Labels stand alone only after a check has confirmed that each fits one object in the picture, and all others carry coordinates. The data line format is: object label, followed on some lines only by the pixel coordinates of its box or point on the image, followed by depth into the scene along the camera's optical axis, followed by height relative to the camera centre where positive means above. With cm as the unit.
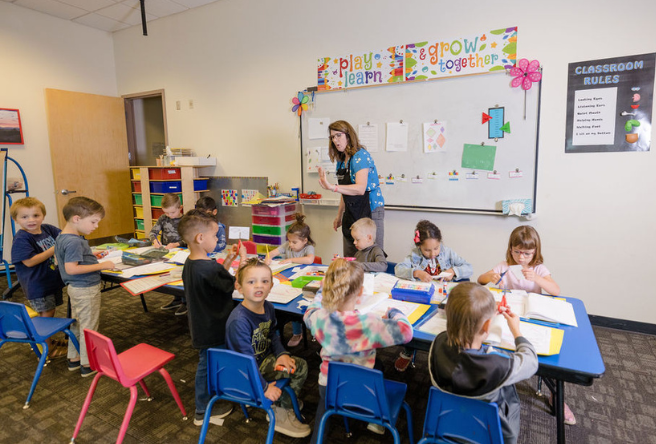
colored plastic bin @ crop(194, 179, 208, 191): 488 -14
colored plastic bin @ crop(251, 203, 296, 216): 413 -40
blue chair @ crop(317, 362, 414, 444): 137 -81
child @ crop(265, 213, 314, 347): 274 -57
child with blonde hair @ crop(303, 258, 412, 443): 145 -58
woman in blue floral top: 288 -9
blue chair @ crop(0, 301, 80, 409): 207 -86
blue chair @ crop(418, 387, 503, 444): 116 -77
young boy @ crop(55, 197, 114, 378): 229 -54
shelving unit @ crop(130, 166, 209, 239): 477 -15
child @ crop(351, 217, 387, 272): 246 -45
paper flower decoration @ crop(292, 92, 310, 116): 411 +72
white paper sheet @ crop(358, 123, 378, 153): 377 +33
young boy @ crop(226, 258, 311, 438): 170 -74
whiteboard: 318 +29
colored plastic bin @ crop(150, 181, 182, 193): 478 -16
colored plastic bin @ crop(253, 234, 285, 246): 423 -73
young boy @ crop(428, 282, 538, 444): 120 -59
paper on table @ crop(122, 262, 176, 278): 243 -60
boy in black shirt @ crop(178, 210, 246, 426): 188 -56
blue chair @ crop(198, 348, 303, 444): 149 -81
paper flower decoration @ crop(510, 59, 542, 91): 304 +73
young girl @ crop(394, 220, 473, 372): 221 -55
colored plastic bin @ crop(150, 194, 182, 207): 496 -33
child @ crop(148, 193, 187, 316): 335 -44
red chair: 165 -88
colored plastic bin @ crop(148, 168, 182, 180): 477 +0
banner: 316 +95
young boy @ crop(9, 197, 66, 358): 256 -54
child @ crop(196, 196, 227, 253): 320 -30
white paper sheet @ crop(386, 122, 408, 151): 363 +31
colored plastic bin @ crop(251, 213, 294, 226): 417 -51
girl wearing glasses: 206 -52
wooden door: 494 +29
